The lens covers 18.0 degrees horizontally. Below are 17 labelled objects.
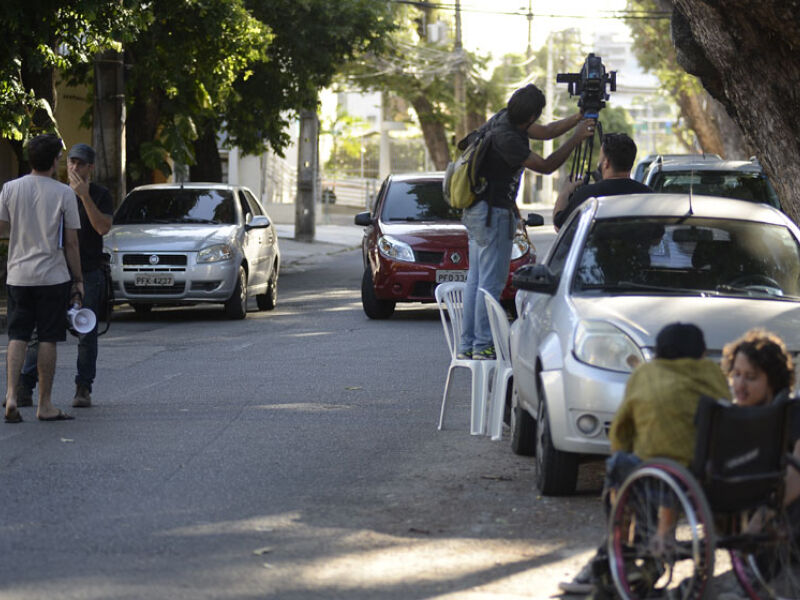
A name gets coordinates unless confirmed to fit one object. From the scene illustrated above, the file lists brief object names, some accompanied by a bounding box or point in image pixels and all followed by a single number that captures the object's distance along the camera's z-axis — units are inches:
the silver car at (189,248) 1178.7
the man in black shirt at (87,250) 709.9
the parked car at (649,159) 1189.9
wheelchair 336.1
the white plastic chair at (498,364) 615.5
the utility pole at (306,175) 2590.8
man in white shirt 659.2
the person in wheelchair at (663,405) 357.4
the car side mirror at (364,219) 1211.4
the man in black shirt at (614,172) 635.7
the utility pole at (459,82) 3236.3
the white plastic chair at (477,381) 631.3
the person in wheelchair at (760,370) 361.7
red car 1142.7
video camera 674.4
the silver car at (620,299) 468.3
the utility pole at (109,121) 1518.9
